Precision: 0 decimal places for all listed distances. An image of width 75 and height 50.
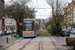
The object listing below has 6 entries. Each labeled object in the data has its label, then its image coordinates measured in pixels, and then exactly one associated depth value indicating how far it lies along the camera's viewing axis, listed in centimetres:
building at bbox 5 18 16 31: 5914
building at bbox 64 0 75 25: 2836
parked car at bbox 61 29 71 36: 2974
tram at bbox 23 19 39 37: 2370
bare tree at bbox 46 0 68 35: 2884
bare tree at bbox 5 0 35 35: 2835
